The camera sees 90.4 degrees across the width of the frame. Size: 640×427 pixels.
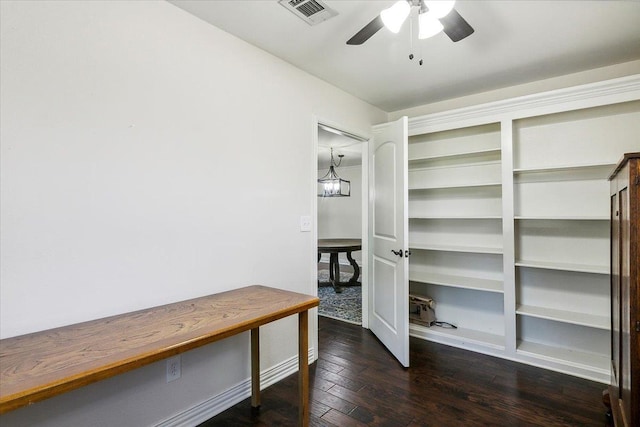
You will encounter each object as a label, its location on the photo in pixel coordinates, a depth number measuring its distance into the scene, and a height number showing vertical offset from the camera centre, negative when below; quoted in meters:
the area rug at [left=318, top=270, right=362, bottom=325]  3.73 -1.18
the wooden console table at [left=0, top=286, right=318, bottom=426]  0.91 -0.47
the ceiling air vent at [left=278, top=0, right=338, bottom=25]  1.71 +1.14
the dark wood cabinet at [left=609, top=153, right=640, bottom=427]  1.19 -0.33
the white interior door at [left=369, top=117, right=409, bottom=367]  2.56 -0.22
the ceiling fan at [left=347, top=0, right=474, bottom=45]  1.42 +0.92
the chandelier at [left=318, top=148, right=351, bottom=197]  5.83 +0.53
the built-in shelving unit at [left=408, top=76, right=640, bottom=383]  2.45 -0.06
